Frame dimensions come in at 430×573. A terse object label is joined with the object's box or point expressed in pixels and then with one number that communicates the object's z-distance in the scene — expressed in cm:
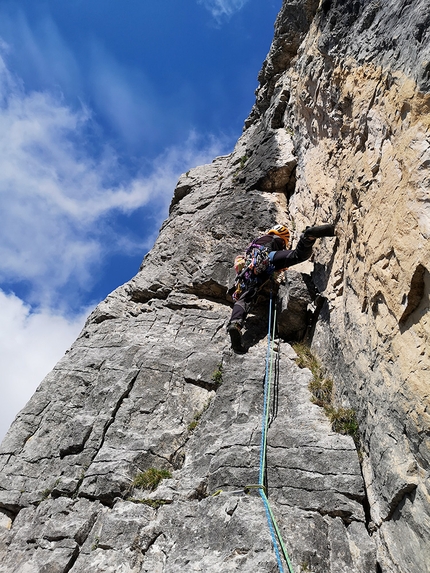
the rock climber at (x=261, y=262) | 774
